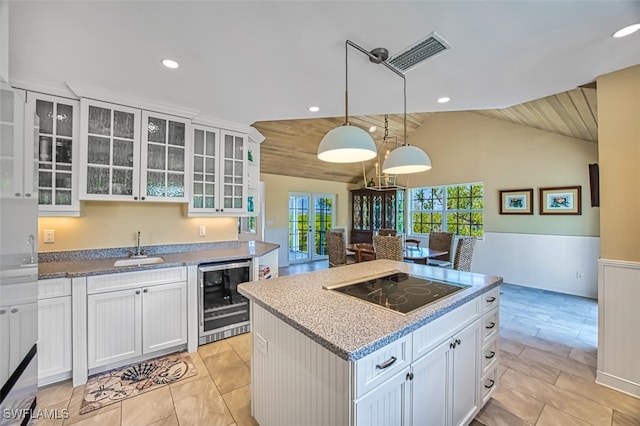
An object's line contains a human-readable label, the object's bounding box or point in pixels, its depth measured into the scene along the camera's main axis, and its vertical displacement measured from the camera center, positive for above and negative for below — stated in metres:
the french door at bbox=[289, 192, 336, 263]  7.20 -0.26
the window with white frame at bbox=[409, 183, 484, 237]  5.84 +0.13
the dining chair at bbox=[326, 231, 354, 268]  4.78 -0.64
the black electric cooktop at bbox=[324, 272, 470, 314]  1.46 -0.49
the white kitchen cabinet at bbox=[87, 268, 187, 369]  2.18 -0.89
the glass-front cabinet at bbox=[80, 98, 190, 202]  2.43 +0.60
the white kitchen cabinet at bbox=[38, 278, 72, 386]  1.99 -0.89
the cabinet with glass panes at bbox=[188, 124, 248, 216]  3.07 +0.51
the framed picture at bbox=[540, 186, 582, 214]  4.52 +0.26
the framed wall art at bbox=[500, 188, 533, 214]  5.04 +0.26
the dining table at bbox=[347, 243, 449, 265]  4.09 -0.65
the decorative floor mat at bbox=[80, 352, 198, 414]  1.99 -1.38
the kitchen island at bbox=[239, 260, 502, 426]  1.07 -0.69
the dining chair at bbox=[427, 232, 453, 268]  4.60 -0.60
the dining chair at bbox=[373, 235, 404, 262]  3.89 -0.50
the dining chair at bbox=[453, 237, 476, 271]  3.81 -0.56
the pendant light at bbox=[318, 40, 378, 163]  1.67 +0.47
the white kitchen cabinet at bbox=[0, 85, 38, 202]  1.02 +0.29
